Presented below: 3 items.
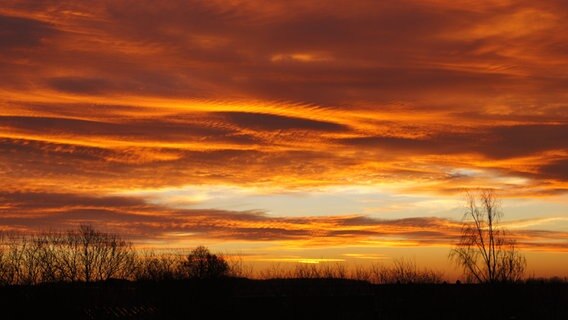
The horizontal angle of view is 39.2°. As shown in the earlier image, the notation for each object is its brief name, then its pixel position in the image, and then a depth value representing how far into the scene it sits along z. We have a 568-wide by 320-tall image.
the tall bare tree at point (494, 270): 53.41
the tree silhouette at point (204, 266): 53.28
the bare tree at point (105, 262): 68.06
